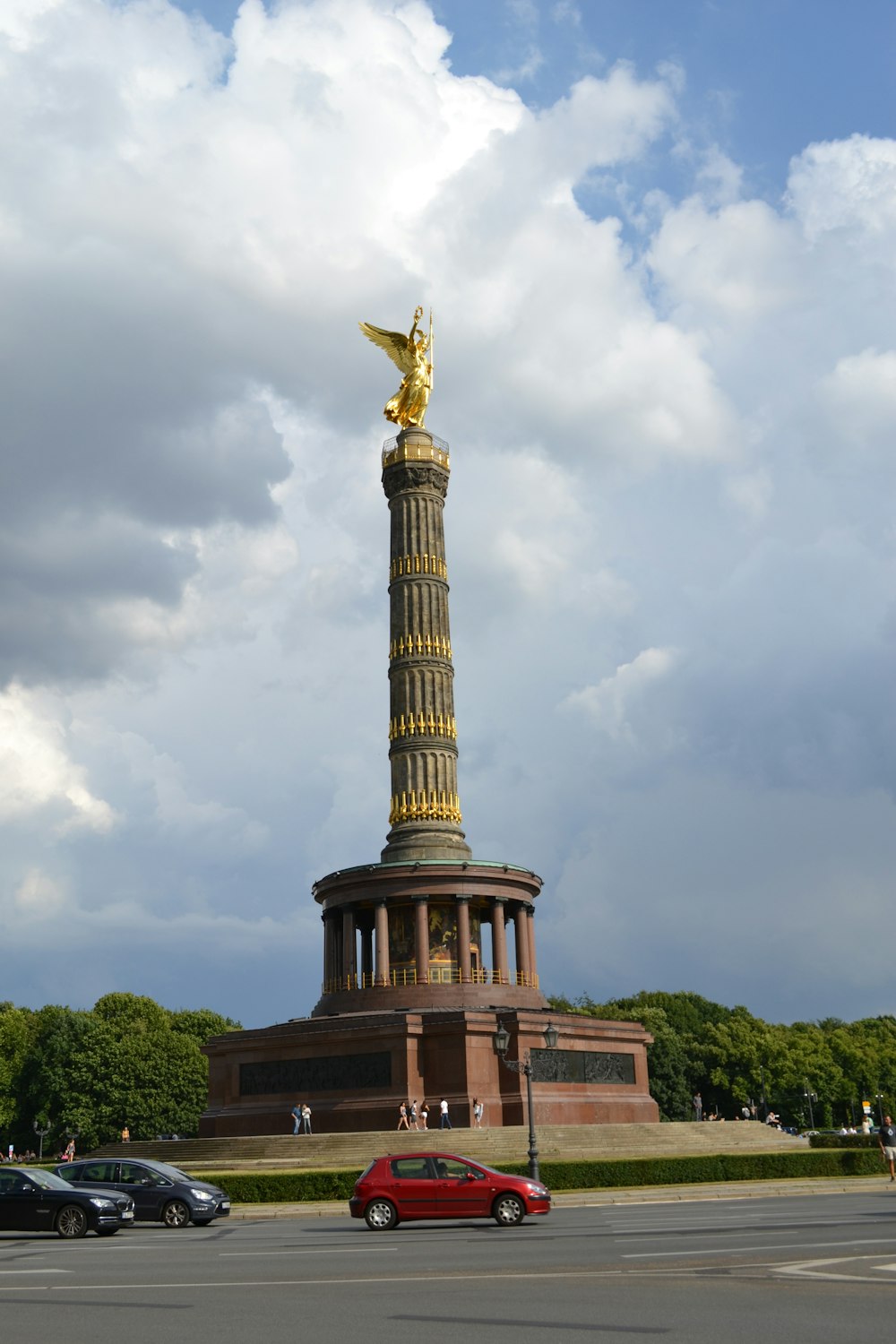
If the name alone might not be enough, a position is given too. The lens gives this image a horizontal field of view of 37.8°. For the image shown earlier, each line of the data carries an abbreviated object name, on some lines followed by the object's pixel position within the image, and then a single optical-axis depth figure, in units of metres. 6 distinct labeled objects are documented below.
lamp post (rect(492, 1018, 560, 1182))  31.60
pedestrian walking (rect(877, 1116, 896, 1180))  31.28
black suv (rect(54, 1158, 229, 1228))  25.19
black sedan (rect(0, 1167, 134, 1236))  22.77
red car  21.80
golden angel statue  56.16
